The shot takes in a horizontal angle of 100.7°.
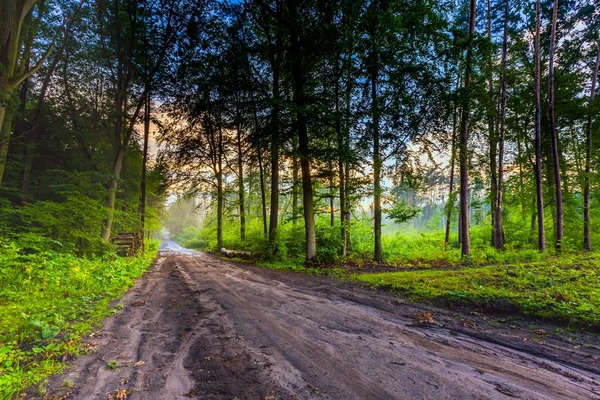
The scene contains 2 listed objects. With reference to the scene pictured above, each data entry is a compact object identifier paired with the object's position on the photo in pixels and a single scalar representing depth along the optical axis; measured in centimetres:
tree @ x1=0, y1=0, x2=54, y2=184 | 541
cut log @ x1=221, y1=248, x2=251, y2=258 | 1529
